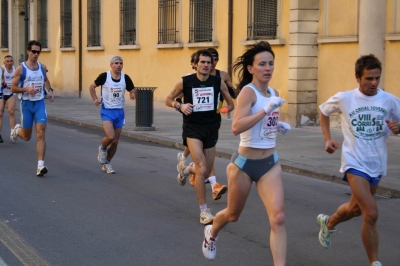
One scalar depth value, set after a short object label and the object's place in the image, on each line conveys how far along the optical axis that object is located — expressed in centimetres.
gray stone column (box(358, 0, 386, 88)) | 1528
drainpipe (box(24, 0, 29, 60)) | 3016
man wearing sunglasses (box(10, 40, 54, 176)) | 1059
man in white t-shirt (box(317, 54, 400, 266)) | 565
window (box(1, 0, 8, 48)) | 4034
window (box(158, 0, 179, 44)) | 2381
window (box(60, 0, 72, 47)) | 3190
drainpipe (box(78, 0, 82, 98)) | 3055
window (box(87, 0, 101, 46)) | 2928
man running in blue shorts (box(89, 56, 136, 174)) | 1076
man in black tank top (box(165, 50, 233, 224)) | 809
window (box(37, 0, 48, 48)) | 3492
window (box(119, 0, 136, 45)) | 2656
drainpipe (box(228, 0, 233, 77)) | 2052
